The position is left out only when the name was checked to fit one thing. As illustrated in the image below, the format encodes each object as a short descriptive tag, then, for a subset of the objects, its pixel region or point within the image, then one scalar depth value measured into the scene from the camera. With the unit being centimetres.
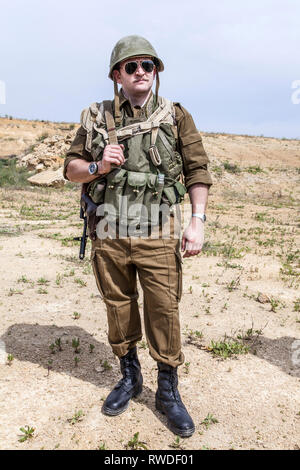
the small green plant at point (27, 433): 230
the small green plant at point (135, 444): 225
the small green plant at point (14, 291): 468
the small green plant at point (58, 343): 337
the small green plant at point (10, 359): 311
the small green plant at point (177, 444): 227
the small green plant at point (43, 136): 2762
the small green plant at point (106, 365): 312
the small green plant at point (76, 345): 335
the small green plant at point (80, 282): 506
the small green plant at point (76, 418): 245
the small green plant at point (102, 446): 223
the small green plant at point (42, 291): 474
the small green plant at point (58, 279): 507
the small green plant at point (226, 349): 338
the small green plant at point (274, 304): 450
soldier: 221
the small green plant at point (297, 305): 452
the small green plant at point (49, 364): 308
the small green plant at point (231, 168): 2219
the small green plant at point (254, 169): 2270
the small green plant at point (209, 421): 251
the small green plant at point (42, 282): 514
